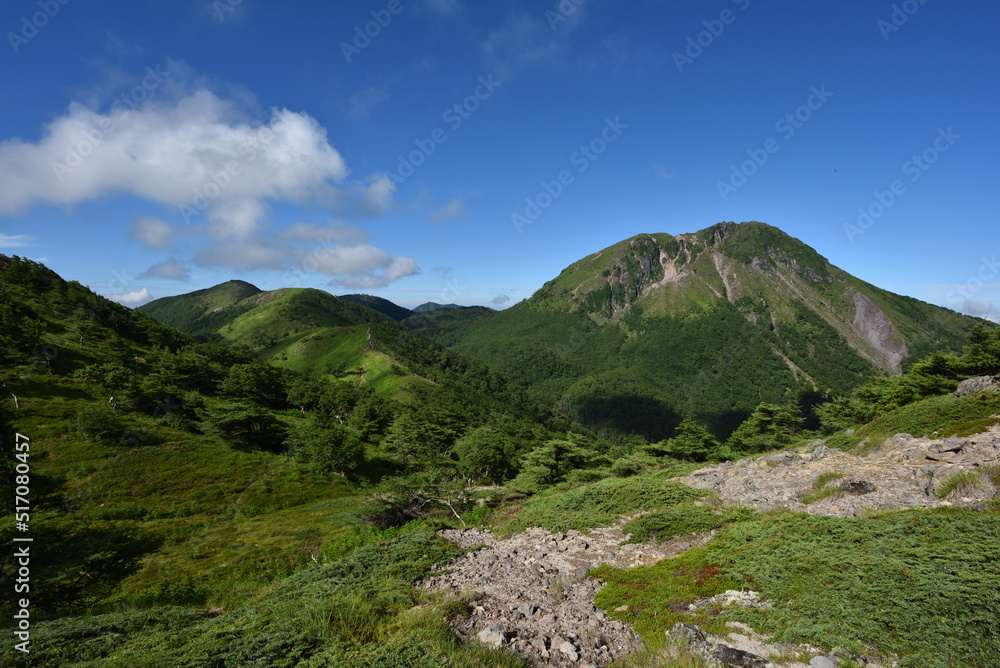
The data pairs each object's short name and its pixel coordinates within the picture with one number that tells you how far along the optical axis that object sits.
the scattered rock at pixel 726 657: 6.74
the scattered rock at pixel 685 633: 7.65
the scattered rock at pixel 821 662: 6.23
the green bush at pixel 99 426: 37.00
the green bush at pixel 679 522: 14.27
